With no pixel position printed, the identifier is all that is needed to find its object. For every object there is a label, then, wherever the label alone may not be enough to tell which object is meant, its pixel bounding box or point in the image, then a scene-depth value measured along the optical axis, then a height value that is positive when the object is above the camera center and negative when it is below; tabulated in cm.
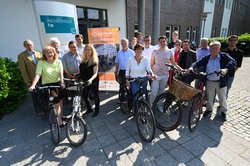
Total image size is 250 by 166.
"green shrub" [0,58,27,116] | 412 -130
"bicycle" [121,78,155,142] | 291 -153
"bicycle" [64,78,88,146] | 283 -154
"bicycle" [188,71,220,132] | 317 -146
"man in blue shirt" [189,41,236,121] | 319 -80
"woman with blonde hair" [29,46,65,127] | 292 -65
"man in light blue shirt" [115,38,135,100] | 416 -70
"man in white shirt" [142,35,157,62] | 445 -42
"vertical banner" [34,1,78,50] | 432 +38
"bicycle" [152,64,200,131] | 295 -143
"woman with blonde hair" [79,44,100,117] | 344 -65
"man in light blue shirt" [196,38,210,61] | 436 -54
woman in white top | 326 -69
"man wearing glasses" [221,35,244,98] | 363 -54
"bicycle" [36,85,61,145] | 288 -151
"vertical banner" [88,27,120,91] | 532 -44
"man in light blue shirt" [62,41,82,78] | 388 -64
